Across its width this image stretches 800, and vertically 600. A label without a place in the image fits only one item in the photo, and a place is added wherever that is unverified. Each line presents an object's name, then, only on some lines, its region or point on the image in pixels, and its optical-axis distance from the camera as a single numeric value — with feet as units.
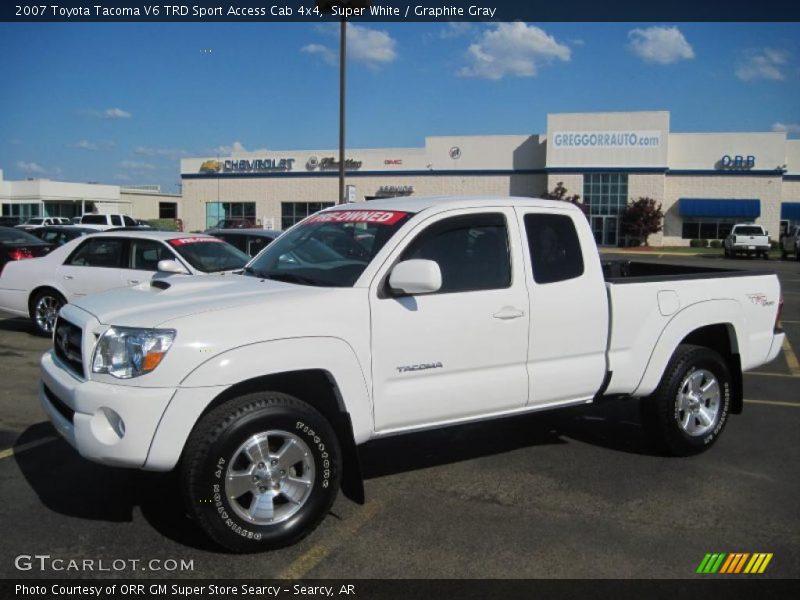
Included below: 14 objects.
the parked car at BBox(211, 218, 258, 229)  136.79
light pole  56.76
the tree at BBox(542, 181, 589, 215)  163.32
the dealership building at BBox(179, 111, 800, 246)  165.58
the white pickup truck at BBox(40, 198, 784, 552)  11.81
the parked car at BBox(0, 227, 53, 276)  39.47
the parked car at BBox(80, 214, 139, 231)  114.62
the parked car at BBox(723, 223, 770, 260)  122.83
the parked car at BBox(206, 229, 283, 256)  43.96
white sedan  32.32
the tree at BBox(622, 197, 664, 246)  164.76
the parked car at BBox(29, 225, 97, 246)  58.59
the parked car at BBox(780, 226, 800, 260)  123.57
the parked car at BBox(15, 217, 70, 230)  136.36
